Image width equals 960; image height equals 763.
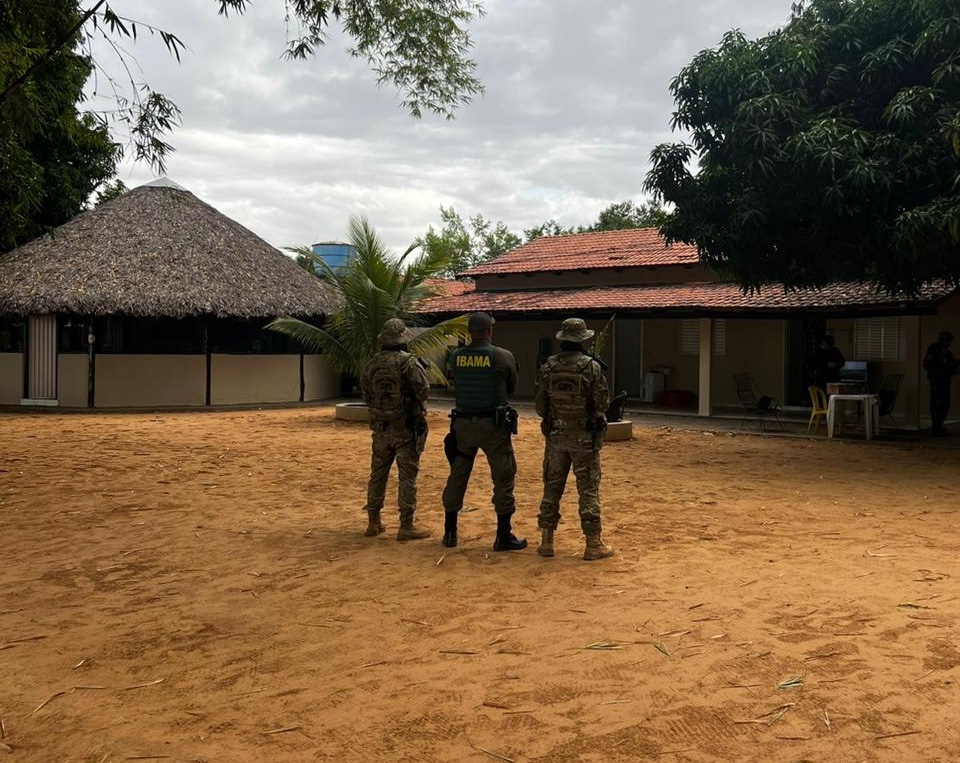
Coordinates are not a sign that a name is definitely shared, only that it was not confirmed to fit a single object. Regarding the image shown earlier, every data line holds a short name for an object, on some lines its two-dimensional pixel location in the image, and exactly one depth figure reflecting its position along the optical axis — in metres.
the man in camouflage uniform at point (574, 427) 5.63
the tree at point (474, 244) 45.72
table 12.42
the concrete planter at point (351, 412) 15.50
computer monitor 14.39
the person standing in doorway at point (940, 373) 12.65
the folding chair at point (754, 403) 13.91
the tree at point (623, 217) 39.28
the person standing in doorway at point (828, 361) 14.24
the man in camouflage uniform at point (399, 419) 6.25
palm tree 15.10
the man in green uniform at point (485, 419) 5.82
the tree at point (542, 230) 46.09
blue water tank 31.09
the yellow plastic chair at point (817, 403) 13.04
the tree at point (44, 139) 7.83
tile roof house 14.48
